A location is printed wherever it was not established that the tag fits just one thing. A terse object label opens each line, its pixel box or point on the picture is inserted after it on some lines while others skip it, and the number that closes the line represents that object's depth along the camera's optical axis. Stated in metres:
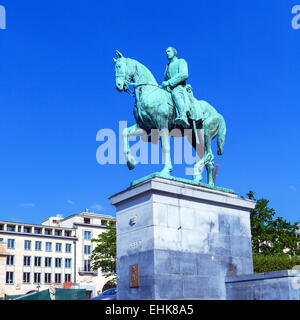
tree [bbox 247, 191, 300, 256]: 46.66
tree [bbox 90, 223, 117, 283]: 51.16
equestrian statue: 14.86
